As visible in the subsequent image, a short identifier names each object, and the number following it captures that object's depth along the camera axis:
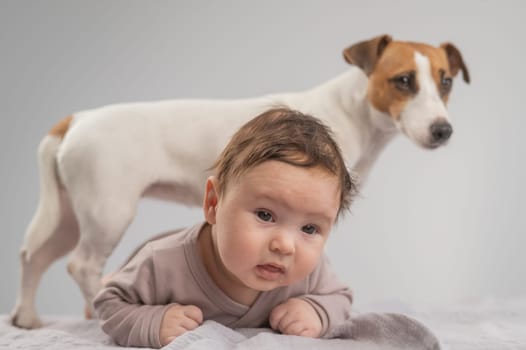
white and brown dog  1.40
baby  0.90
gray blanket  0.92
